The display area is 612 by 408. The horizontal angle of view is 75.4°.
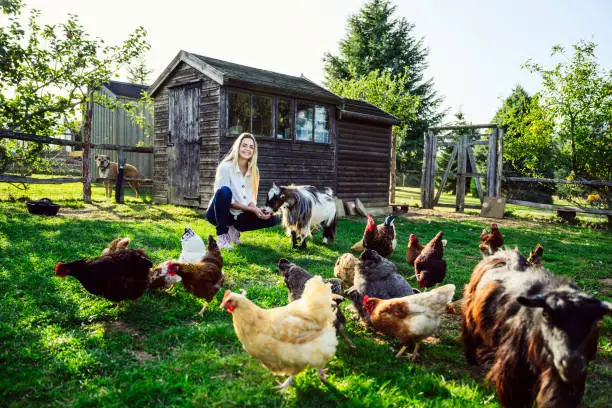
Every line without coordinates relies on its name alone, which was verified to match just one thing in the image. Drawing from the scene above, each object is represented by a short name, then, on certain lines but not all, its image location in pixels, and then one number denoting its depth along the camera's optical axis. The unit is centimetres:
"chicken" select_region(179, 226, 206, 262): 522
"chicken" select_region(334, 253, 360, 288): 498
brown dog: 1376
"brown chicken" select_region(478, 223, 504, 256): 606
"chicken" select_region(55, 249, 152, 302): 383
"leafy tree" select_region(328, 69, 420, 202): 2122
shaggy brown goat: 201
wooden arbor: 1541
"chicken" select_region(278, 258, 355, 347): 405
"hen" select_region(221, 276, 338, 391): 272
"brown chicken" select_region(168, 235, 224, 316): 409
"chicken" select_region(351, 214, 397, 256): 611
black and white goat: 736
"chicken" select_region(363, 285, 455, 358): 331
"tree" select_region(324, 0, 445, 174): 2933
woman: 679
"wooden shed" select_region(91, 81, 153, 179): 2158
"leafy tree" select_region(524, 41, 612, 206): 1390
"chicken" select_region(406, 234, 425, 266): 604
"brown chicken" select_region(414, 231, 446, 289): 501
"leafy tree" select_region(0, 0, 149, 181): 982
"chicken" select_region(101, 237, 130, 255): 477
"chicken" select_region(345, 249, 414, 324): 406
